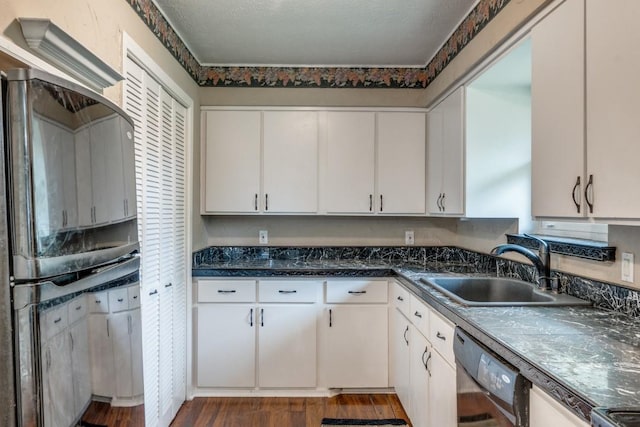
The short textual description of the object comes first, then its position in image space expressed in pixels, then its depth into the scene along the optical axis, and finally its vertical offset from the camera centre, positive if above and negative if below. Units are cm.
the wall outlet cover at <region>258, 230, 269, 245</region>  309 -28
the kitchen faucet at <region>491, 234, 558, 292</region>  177 -28
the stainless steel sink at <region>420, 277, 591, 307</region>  194 -49
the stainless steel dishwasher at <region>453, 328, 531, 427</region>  103 -60
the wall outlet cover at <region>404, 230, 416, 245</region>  314 -29
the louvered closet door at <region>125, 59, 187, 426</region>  184 -17
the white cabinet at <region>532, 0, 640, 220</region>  108 +32
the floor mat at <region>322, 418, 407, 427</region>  224 -137
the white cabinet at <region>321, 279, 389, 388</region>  255 -89
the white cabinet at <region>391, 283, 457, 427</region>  162 -86
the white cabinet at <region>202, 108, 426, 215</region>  283 +35
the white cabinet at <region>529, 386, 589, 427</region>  86 -54
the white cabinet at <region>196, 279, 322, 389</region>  253 -90
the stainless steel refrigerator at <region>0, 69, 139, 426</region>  71 -3
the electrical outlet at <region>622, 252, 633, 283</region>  139 -25
